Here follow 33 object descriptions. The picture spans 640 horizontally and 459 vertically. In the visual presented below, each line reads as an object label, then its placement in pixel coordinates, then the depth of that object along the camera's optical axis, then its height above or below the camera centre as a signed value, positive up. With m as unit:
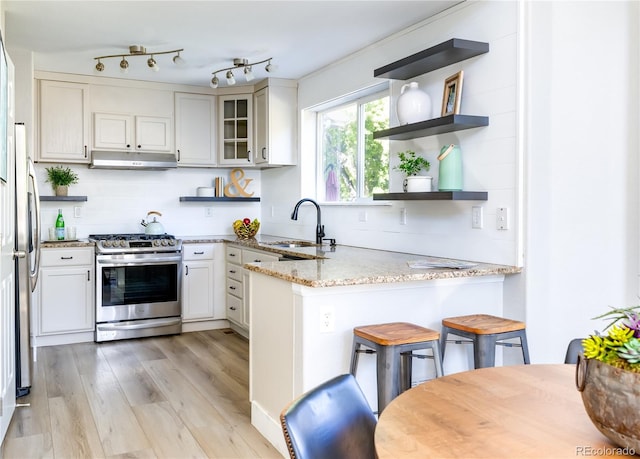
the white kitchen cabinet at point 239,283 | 4.67 -0.59
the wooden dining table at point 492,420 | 1.05 -0.44
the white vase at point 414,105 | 3.19 +0.66
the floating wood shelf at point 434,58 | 2.87 +0.90
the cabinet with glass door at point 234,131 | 5.41 +0.87
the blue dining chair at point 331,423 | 1.11 -0.45
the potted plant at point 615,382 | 0.97 -0.30
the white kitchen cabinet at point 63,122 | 4.76 +0.86
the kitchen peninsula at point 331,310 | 2.44 -0.44
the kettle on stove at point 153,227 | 5.25 -0.08
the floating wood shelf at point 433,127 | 2.83 +0.50
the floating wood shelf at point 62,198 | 4.87 +0.19
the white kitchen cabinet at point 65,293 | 4.51 -0.63
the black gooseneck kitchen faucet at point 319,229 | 4.48 -0.10
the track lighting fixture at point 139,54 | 3.98 +1.24
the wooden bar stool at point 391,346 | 2.17 -0.53
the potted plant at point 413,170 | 3.18 +0.29
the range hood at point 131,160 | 4.92 +0.54
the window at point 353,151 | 4.13 +0.55
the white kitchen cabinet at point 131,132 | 5.00 +0.81
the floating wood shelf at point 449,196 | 2.87 +0.12
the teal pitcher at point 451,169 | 3.00 +0.27
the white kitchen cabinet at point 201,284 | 5.04 -0.62
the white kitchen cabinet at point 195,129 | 5.34 +0.88
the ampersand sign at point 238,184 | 5.77 +0.37
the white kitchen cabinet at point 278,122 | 5.02 +0.89
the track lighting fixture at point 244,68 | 4.27 +1.20
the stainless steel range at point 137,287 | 4.67 -0.61
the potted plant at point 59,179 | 4.95 +0.36
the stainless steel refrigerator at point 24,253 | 3.11 -0.20
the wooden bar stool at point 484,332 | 2.36 -0.51
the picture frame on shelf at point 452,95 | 2.97 +0.69
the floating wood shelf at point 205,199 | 5.49 +0.20
